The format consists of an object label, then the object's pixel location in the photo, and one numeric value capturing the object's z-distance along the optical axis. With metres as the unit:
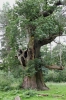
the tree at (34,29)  14.15
